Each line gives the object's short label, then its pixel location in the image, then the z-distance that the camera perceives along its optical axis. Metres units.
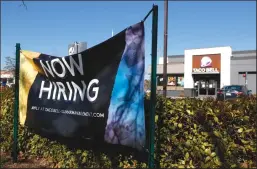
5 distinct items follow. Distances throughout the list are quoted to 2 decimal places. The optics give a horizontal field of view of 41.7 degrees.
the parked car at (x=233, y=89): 28.07
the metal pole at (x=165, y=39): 16.78
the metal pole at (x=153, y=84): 4.00
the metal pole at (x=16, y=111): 5.95
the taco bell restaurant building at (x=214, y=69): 44.16
